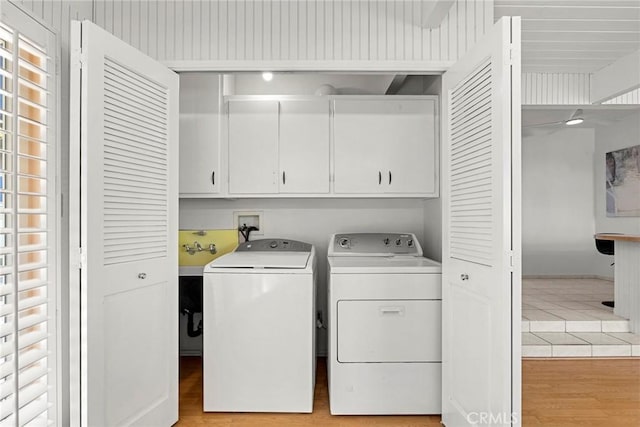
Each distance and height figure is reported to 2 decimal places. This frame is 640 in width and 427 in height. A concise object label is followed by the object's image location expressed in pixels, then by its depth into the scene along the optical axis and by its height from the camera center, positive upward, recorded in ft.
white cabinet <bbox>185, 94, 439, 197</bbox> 9.71 +1.59
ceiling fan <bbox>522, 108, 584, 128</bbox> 15.99 +3.72
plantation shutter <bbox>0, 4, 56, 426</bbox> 4.98 -0.15
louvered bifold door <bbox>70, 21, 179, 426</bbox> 5.51 -0.27
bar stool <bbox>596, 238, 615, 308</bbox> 14.27 -1.19
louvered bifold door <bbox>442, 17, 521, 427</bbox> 5.32 -0.28
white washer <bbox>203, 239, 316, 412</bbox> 7.75 -2.29
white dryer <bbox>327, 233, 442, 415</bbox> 7.84 -2.41
